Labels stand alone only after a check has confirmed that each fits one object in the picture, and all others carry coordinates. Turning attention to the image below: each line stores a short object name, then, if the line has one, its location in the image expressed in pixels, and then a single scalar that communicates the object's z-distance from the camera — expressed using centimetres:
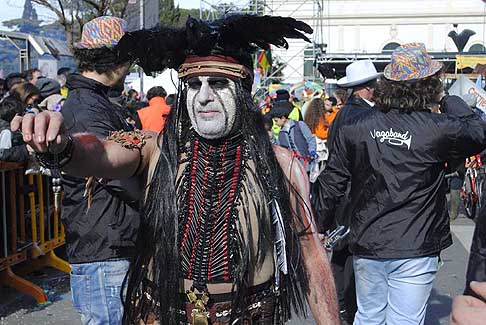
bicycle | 933
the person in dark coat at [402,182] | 357
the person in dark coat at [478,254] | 193
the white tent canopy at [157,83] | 1628
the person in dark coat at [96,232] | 292
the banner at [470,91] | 862
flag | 1652
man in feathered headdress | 223
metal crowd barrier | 566
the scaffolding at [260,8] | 2179
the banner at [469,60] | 1853
